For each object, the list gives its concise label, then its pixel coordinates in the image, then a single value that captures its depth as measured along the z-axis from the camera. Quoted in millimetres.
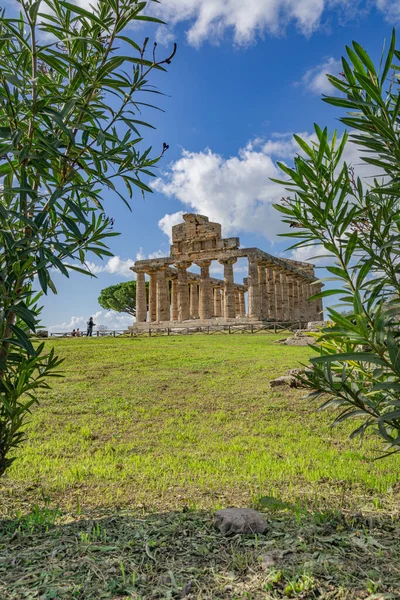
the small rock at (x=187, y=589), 2135
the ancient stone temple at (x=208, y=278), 38656
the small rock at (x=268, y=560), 2348
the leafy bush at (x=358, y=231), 1861
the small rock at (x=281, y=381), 8739
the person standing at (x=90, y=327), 37062
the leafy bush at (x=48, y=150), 2572
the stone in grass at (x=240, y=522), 2785
